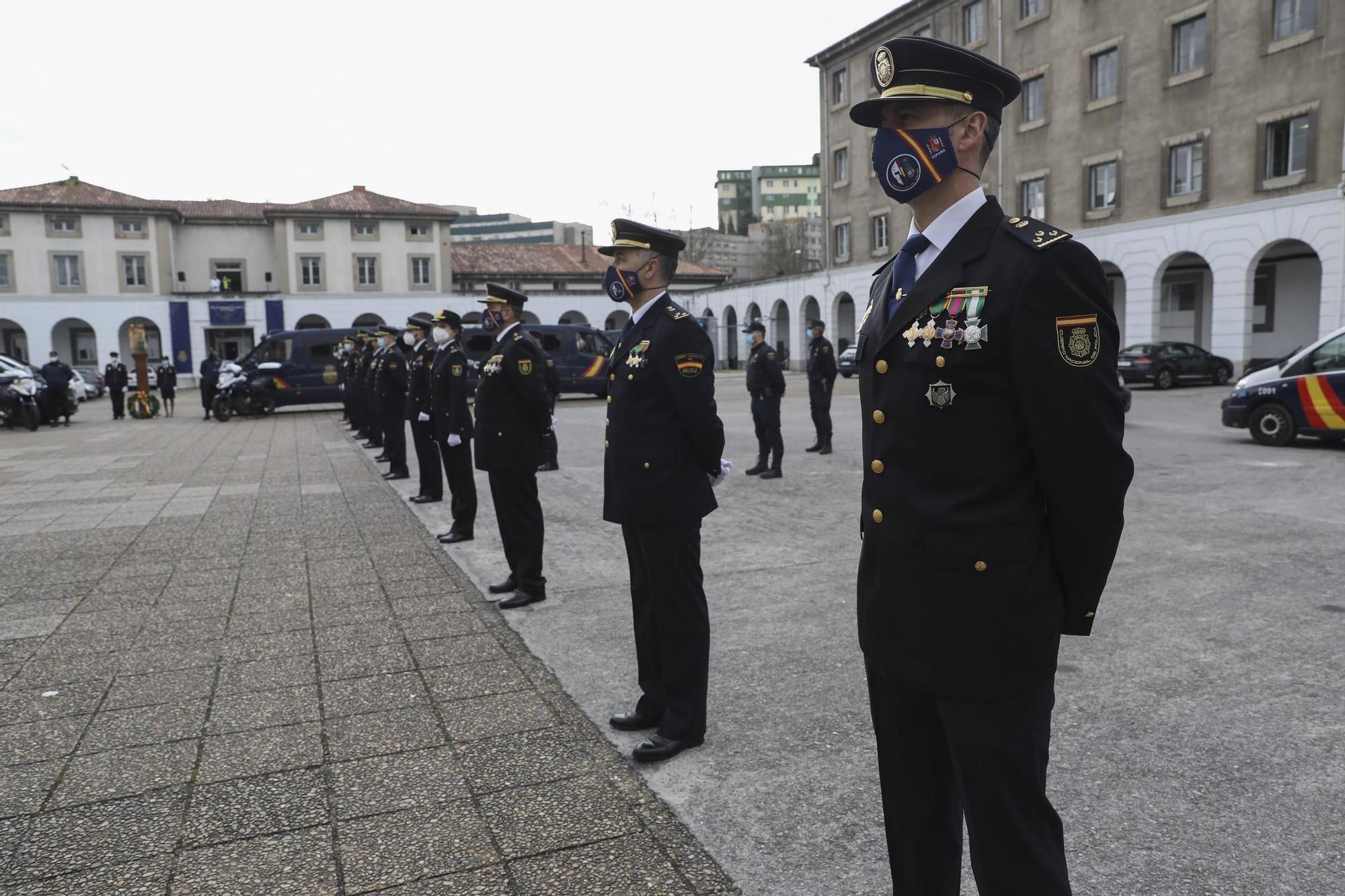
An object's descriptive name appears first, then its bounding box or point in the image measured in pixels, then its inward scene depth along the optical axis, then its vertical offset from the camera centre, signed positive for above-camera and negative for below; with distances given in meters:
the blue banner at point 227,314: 52.19 +2.14
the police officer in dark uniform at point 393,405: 12.10 -0.67
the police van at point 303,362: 25.73 -0.25
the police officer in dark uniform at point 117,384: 25.17 -0.73
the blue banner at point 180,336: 51.84 +1.00
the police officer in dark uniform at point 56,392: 22.50 -0.79
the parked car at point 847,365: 36.53 -0.88
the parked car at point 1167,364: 27.66 -0.80
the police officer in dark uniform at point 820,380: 13.75 -0.53
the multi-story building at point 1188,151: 25.67 +5.54
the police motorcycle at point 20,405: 21.33 -1.02
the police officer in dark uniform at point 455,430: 8.12 -0.68
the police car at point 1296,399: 12.57 -0.86
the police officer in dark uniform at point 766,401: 11.99 -0.71
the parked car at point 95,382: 39.19 -1.04
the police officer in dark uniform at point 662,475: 3.87 -0.53
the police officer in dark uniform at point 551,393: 10.19 -0.54
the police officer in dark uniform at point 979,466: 1.92 -0.26
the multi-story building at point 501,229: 153.88 +19.16
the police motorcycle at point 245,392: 24.20 -0.96
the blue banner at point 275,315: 53.06 +2.09
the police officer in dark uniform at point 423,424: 10.28 -0.78
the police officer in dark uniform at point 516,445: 6.19 -0.62
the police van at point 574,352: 28.23 -0.13
